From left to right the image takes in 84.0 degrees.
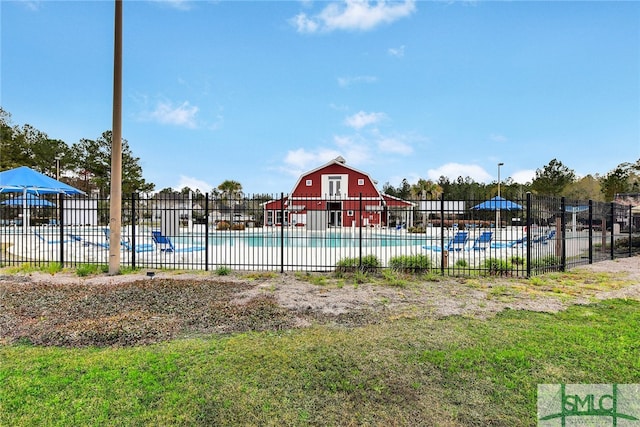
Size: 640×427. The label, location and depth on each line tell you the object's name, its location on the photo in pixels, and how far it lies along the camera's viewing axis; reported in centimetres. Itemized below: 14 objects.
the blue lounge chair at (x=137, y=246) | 1302
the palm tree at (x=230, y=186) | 6612
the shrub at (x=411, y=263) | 958
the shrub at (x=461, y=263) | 1047
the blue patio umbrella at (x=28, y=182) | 1395
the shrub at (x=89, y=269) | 925
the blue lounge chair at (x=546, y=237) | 997
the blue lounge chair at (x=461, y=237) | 1326
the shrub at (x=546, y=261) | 980
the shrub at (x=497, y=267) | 949
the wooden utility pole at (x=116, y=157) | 942
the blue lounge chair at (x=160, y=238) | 1302
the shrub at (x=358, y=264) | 962
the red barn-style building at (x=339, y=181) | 3697
